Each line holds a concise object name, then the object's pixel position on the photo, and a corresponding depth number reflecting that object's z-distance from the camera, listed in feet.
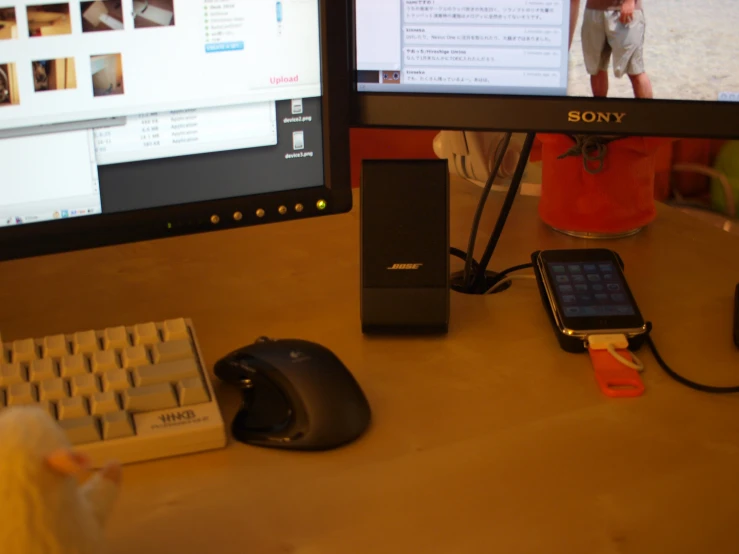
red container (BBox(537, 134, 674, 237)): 2.71
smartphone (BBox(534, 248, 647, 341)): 2.08
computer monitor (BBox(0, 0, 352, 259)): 1.81
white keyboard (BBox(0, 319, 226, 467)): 1.68
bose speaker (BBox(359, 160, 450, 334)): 2.14
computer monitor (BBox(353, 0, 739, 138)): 2.12
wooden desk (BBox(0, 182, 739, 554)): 1.52
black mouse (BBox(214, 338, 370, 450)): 1.73
